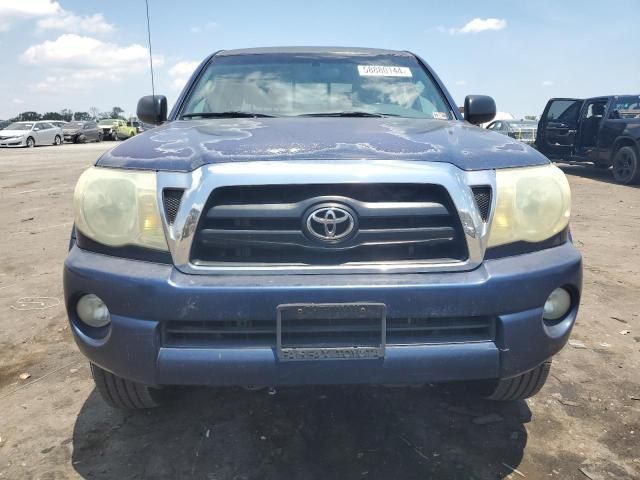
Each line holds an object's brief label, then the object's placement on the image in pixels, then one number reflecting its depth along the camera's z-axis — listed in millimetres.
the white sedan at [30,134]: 27062
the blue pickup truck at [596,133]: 10805
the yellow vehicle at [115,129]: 37788
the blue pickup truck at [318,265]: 1842
